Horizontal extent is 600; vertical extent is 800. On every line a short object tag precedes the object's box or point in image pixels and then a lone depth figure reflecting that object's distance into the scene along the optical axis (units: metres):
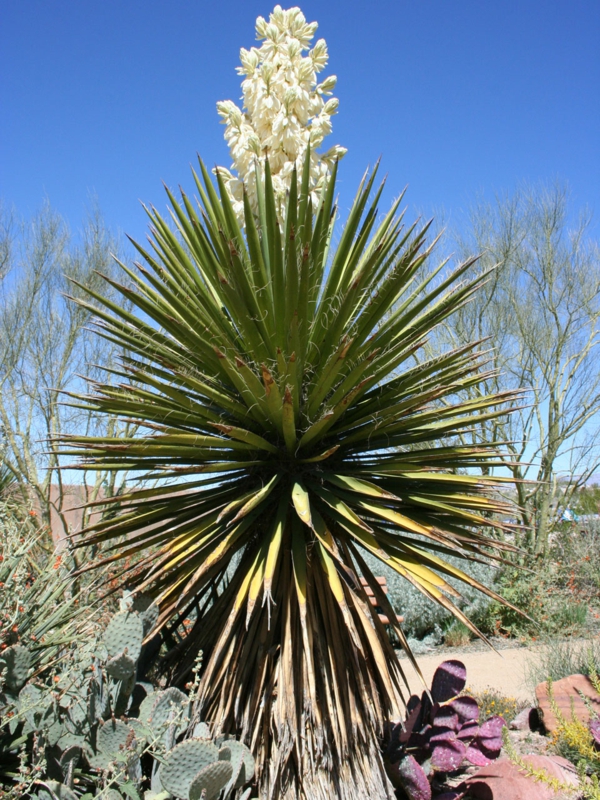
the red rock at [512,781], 3.40
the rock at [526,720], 4.95
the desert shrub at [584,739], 3.29
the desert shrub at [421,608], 8.70
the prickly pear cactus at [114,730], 2.39
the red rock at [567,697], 4.67
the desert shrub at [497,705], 5.22
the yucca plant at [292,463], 2.75
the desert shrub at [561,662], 5.57
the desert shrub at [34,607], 2.86
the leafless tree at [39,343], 9.84
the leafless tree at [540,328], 11.37
